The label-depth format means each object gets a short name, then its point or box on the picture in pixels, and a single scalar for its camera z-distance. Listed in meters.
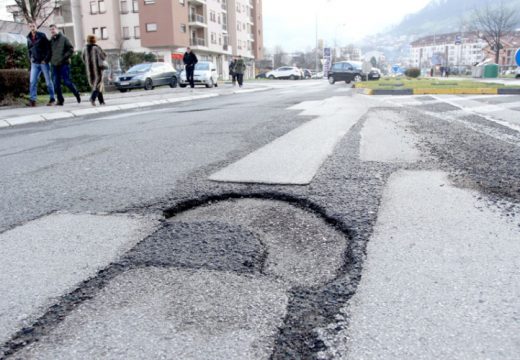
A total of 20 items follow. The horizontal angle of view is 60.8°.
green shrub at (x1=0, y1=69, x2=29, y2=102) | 11.83
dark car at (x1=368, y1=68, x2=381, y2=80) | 32.66
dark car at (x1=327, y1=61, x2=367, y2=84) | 31.72
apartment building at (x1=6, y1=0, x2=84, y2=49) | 55.41
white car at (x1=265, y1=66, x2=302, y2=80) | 55.57
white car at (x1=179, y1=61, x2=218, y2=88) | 25.56
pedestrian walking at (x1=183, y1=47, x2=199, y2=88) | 20.67
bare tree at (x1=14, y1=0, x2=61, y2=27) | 27.05
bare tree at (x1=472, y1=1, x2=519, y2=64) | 60.25
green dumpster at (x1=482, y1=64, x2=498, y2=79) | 39.25
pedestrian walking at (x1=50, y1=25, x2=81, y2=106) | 11.25
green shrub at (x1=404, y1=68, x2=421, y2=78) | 43.34
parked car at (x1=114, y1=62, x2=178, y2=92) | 22.55
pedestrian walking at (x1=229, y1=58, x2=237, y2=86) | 27.49
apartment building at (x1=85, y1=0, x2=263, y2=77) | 51.84
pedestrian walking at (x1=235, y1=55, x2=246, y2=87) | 26.17
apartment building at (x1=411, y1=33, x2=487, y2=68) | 147.88
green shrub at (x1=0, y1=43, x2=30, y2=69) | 14.80
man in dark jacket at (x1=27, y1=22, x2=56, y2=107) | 11.23
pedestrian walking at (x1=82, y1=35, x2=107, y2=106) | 11.90
